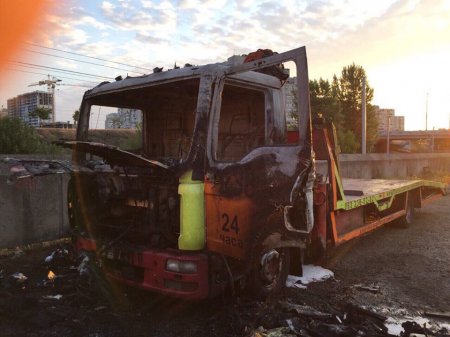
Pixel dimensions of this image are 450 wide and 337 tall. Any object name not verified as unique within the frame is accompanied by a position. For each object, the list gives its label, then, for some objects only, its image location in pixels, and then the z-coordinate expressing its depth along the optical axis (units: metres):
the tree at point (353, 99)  48.59
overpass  77.26
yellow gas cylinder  3.45
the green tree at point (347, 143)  29.95
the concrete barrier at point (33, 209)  5.88
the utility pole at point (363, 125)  25.92
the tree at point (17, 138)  14.15
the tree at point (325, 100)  38.76
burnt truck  3.47
